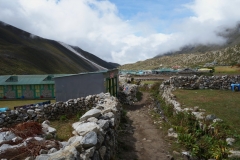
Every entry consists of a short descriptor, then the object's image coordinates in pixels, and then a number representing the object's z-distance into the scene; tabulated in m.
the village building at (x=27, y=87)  29.57
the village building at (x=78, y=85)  17.92
